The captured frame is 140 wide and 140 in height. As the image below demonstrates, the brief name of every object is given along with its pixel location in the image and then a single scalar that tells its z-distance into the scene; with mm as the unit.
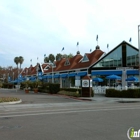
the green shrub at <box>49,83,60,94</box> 38438
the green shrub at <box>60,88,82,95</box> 33688
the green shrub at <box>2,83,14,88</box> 78138
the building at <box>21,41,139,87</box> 44406
